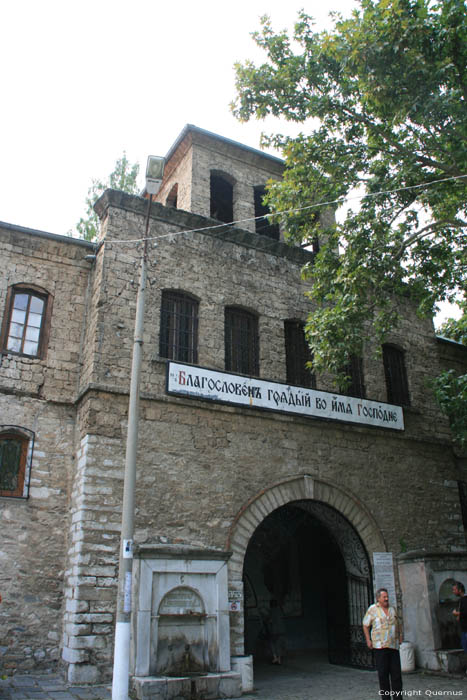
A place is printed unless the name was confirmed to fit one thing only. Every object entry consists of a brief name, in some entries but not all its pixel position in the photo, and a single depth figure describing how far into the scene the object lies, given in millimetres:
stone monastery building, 8492
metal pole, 6355
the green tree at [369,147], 8680
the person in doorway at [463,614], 8672
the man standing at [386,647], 6919
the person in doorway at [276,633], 11477
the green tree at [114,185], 19938
